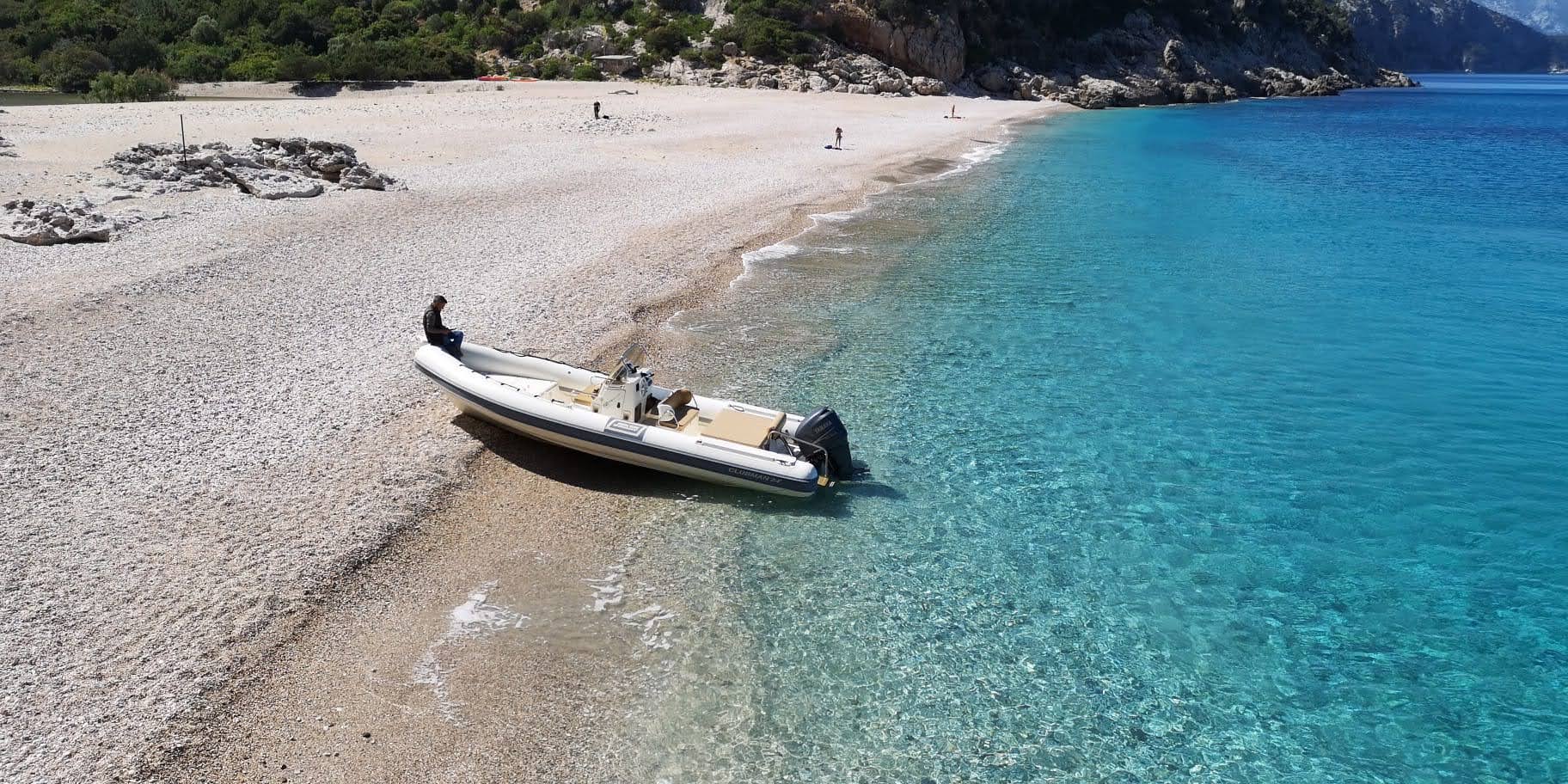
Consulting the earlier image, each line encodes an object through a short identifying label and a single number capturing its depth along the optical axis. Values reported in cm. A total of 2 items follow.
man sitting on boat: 1094
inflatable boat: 965
